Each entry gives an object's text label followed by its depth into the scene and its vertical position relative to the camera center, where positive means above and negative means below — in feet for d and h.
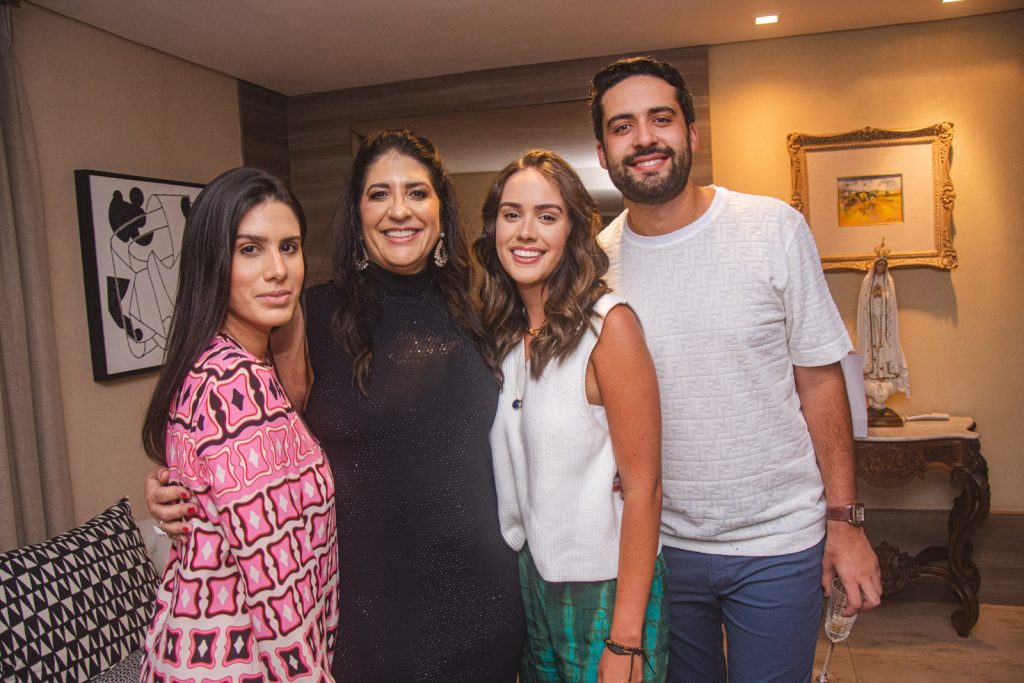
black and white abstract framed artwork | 10.28 +0.67
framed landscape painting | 12.35 +1.21
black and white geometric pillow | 6.29 -2.61
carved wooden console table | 11.34 -3.20
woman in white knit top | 4.56 -1.10
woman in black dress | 4.66 -0.97
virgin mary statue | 12.01 -1.26
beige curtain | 8.81 -0.44
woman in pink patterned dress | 3.49 -0.79
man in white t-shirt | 5.22 -0.85
